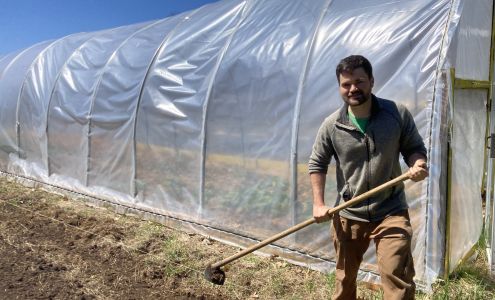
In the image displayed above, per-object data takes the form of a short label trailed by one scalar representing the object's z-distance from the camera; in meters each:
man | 2.82
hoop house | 4.02
